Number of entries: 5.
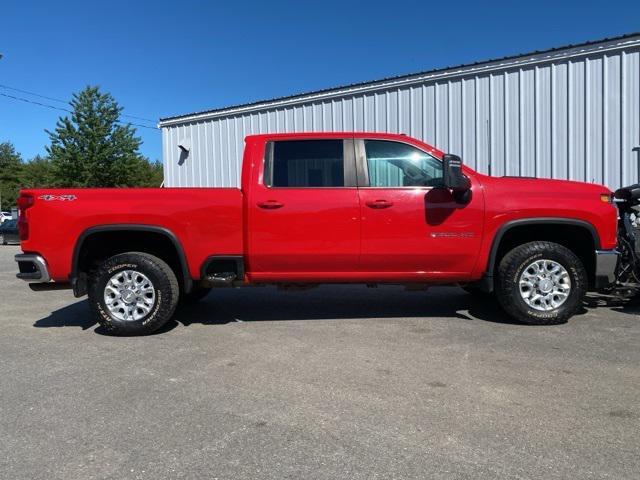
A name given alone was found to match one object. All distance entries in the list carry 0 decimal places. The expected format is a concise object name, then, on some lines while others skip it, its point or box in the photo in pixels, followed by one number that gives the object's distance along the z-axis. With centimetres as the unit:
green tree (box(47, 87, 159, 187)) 3434
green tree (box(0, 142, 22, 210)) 6550
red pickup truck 545
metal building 823
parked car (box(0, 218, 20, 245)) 2400
